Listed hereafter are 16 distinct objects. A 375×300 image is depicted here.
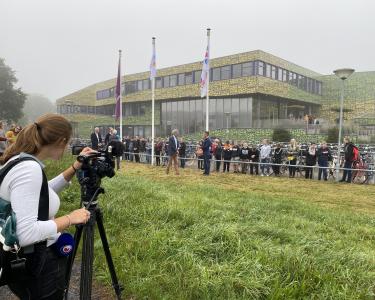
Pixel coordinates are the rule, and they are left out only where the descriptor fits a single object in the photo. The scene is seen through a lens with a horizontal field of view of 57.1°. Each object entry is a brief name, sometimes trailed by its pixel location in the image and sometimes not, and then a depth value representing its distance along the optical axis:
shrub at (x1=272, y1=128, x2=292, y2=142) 30.65
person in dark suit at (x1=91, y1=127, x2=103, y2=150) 15.68
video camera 2.35
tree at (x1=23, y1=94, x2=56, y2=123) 126.03
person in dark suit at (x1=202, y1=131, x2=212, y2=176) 14.80
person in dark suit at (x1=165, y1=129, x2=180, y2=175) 14.23
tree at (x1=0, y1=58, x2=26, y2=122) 52.84
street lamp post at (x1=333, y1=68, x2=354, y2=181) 13.86
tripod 2.42
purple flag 19.80
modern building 37.12
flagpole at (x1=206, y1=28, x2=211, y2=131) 17.11
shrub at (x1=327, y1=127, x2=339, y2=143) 27.41
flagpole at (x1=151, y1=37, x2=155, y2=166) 18.48
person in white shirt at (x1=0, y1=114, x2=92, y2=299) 1.74
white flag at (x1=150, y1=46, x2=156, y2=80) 18.89
